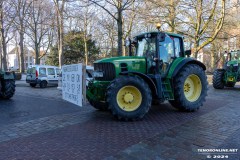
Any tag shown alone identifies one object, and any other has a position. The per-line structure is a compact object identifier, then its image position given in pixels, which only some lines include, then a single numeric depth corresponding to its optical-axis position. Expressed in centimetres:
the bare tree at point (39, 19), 2889
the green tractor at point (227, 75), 1333
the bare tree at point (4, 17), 2293
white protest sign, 577
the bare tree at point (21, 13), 2630
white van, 1622
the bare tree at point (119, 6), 1577
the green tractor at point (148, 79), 612
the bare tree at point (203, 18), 1909
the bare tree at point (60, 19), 2058
